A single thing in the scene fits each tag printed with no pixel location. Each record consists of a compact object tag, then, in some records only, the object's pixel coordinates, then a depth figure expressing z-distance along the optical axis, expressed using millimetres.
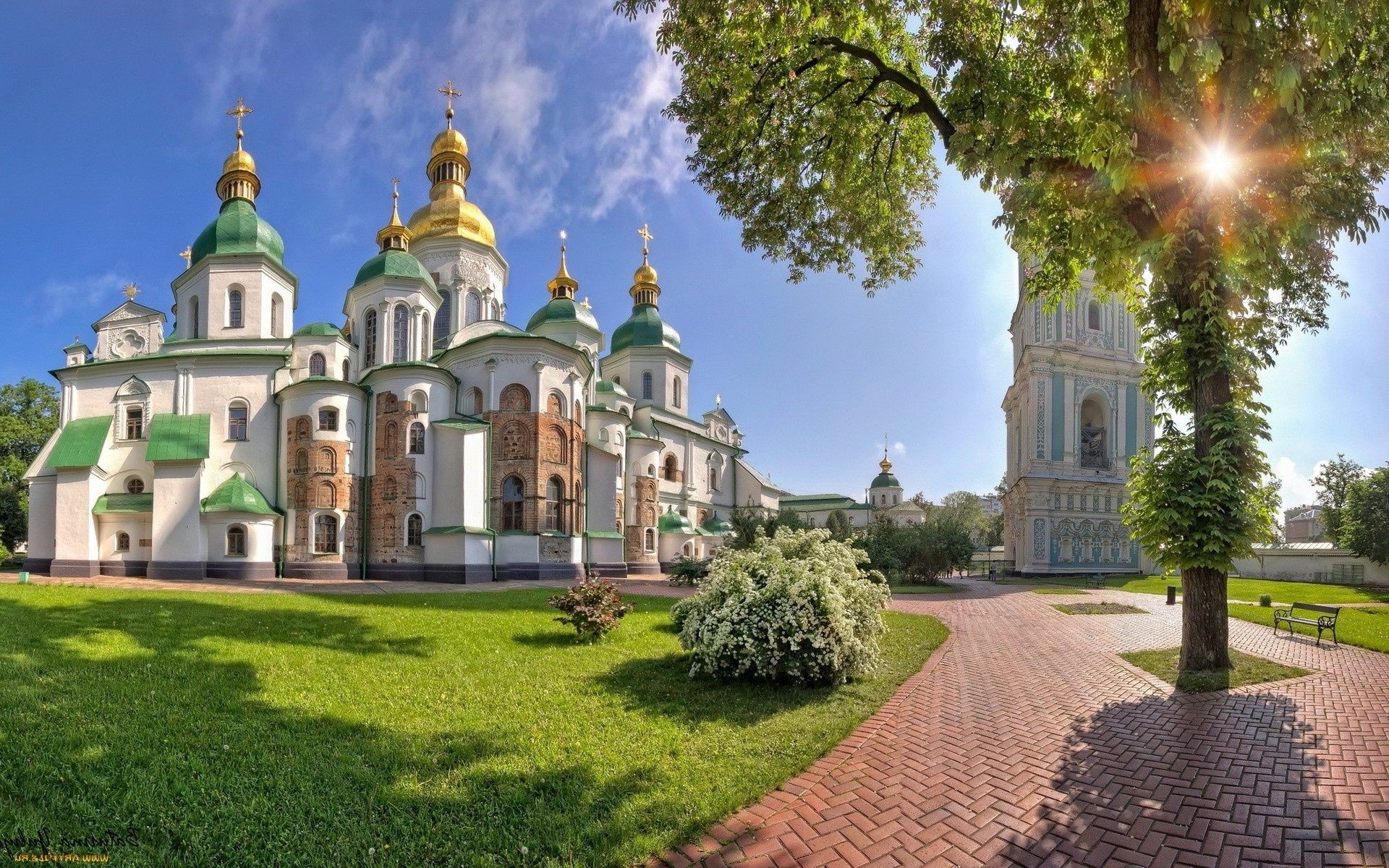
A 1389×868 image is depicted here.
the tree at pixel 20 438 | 31797
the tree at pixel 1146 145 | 6395
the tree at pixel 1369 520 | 27859
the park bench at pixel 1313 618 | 10828
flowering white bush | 7551
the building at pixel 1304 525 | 59675
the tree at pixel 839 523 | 35516
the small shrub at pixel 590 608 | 10391
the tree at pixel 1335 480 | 44188
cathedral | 23328
